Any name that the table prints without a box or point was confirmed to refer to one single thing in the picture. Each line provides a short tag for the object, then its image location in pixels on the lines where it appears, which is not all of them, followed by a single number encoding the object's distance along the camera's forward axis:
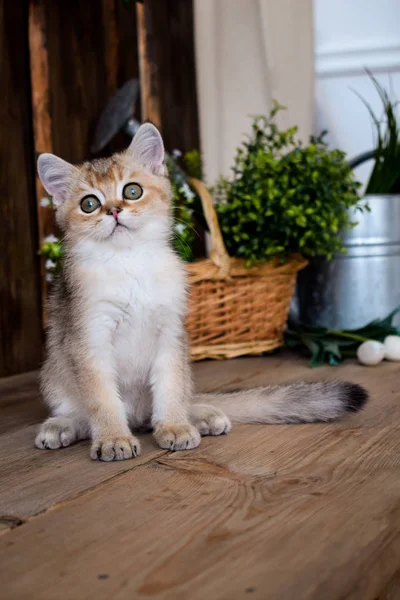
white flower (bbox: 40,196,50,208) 2.43
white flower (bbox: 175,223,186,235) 2.27
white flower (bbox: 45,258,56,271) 2.51
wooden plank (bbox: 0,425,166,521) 1.21
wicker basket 2.62
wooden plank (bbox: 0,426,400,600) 0.87
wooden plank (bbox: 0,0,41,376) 2.55
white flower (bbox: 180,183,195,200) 2.68
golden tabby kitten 1.55
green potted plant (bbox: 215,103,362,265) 2.65
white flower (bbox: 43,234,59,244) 2.50
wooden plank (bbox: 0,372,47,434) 1.89
